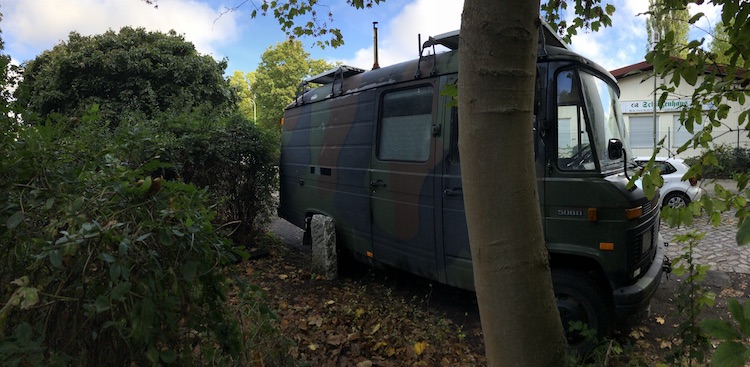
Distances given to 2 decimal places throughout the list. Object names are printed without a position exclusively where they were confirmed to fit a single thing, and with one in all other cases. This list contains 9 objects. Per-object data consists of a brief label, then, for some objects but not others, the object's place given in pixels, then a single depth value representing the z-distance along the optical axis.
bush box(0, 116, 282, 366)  1.44
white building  18.59
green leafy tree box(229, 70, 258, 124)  44.74
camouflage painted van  3.25
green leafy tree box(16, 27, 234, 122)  13.32
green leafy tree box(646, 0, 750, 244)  1.73
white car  9.66
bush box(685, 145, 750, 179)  2.00
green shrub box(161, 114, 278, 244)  5.81
